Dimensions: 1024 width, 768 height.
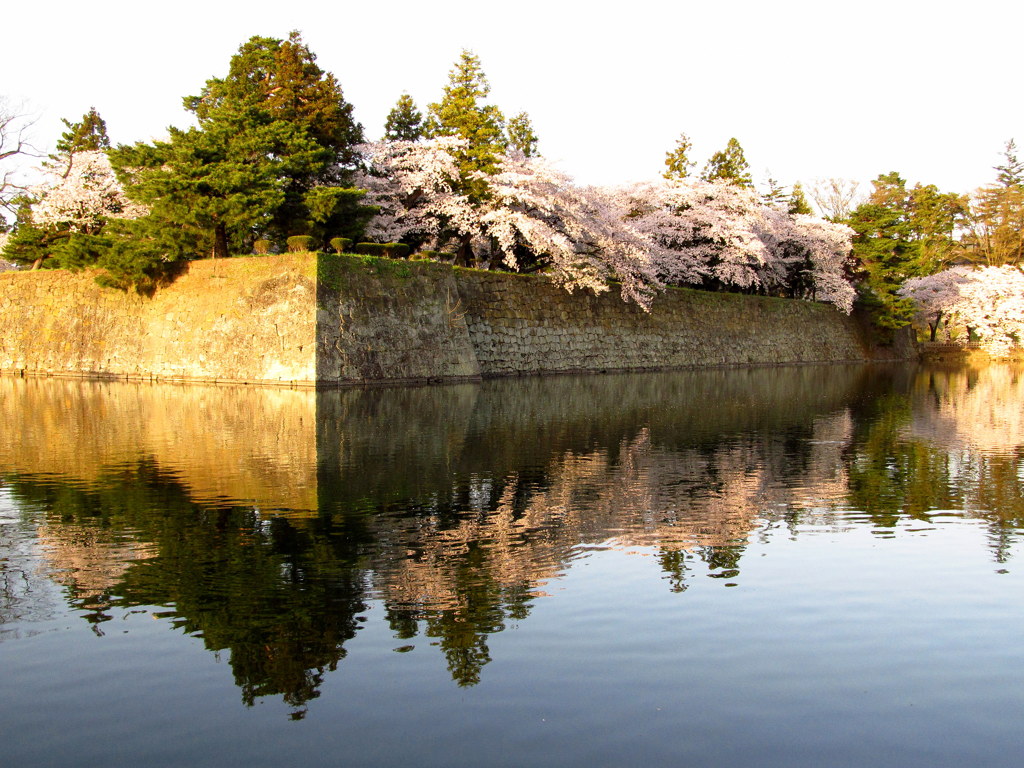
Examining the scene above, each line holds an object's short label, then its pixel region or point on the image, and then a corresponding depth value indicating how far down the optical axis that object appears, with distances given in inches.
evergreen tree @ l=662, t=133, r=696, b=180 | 1573.6
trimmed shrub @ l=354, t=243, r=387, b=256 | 986.8
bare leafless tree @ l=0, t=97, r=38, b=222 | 1318.7
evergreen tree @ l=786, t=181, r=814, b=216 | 1841.8
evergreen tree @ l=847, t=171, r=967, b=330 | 1780.3
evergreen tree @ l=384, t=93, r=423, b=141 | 1226.6
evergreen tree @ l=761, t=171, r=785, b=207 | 1812.3
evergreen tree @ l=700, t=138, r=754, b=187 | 1620.3
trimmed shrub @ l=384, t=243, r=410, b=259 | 997.2
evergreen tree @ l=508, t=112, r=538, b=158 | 1411.2
